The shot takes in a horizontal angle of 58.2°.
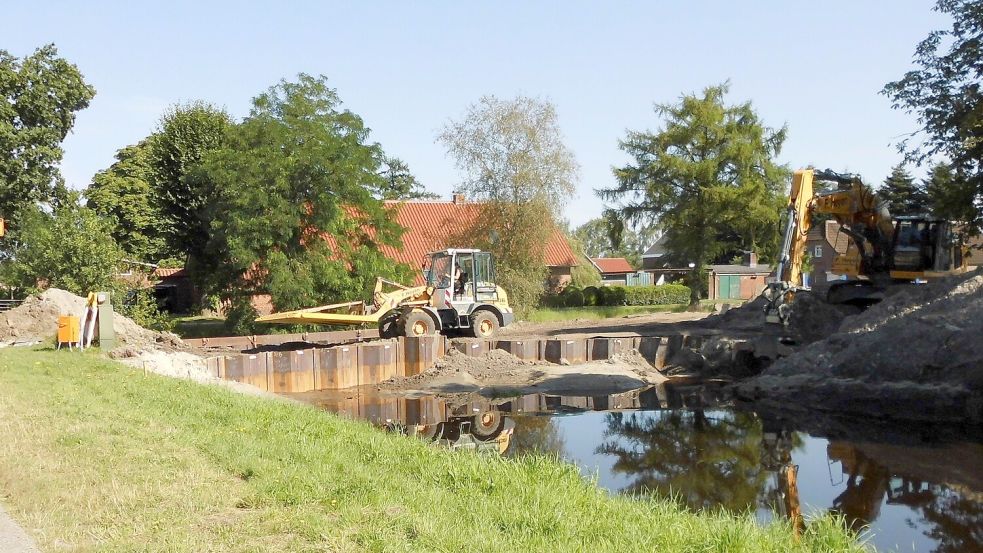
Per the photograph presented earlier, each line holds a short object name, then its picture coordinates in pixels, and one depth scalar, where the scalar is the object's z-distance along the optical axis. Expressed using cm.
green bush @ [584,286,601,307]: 4597
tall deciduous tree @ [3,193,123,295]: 2812
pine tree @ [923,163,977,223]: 2222
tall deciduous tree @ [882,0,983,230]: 2284
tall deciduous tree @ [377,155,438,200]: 6222
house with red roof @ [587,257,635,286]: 7825
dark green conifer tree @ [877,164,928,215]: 3117
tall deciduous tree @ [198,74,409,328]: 2752
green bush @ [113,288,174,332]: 2886
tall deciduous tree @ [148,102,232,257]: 3509
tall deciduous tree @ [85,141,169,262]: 4241
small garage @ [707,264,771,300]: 5647
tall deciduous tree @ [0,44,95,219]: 3581
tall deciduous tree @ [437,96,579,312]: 3397
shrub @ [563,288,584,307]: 4553
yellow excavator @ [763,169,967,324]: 2266
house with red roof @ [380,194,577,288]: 3753
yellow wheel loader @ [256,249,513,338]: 2273
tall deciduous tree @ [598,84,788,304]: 4150
